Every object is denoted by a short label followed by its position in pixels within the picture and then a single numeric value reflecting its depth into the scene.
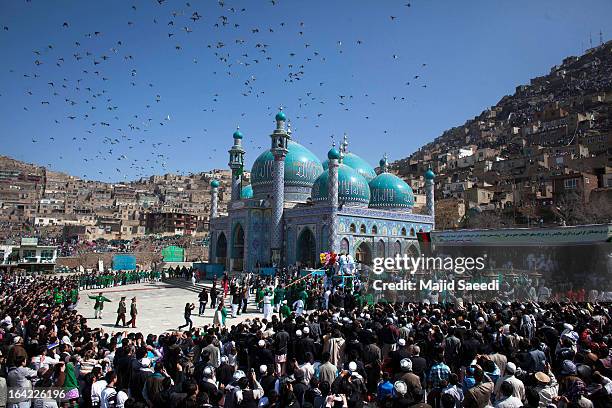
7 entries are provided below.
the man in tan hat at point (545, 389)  5.48
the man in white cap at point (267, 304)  16.14
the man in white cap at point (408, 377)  5.93
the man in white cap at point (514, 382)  5.57
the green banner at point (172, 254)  46.75
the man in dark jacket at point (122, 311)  14.97
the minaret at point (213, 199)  39.34
